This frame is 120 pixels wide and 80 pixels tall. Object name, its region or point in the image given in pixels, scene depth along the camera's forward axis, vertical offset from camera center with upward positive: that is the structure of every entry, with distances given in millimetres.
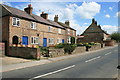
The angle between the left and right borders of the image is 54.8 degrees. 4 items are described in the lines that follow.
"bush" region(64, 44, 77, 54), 18734 -1495
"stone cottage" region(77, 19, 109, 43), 49341 +1470
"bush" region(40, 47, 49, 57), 15966 -1958
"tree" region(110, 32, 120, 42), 68738 +2059
